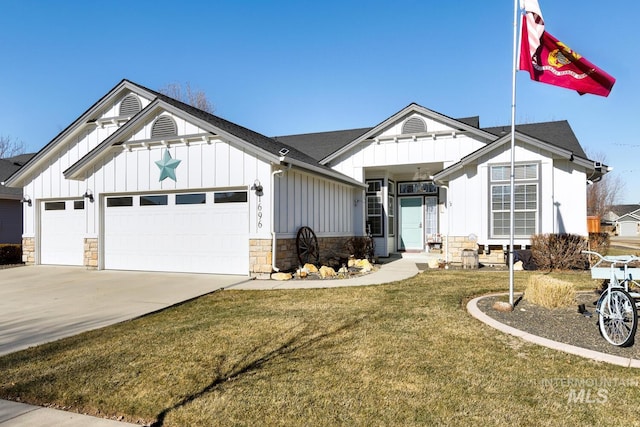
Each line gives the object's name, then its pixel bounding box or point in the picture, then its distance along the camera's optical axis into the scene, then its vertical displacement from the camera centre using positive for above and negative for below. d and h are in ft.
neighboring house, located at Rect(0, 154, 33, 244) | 55.50 +0.78
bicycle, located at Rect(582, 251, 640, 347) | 13.43 -3.22
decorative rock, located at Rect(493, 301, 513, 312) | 19.21 -4.41
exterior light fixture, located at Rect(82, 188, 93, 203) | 39.04 +2.65
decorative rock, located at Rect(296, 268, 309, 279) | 32.30 -4.52
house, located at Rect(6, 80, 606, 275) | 33.40 +3.19
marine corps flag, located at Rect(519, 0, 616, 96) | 18.79 +7.82
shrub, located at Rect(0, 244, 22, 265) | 46.85 -4.14
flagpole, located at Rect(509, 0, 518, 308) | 19.49 +6.52
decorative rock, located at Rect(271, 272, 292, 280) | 31.04 -4.60
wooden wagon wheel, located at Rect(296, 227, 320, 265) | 35.70 -2.57
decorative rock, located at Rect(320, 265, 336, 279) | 32.53 -4.53
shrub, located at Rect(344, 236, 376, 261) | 44.52 -3.24
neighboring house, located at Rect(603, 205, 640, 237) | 194.90 -2.20
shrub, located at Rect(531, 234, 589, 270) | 34.81 -3.03
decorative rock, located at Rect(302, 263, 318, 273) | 33.58 -4.27
